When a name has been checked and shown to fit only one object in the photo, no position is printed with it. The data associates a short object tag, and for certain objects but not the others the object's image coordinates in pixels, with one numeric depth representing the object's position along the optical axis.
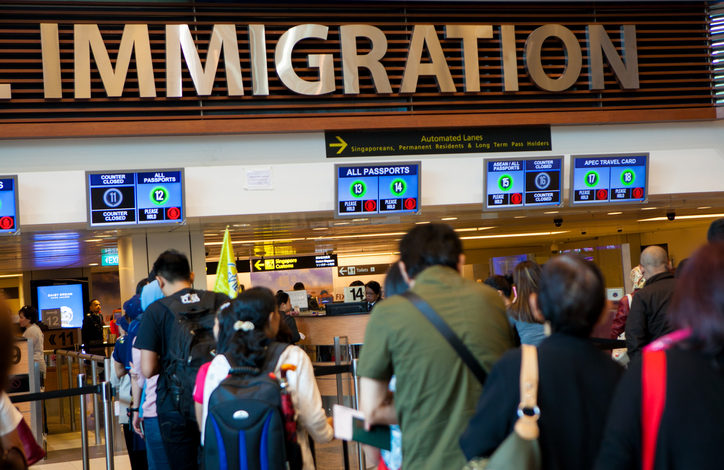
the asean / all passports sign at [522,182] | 8.61
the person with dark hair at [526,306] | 4.51
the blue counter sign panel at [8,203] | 7.33
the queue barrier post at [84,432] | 5.60
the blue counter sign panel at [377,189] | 8.25
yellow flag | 5.77
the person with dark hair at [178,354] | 3.94
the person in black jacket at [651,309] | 4.80
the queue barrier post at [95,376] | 7.87
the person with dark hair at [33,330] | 9.46
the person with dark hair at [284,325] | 3.87
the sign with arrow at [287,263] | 18.36
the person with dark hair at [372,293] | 10.19
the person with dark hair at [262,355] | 3.13
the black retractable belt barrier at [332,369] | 4.80
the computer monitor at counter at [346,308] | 9.90
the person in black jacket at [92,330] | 14.88
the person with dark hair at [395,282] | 2.86
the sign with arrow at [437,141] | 8.55
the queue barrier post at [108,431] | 5.24
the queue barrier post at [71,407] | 9.33
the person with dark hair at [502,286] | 6.07
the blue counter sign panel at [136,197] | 7.59
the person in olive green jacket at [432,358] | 2.49
